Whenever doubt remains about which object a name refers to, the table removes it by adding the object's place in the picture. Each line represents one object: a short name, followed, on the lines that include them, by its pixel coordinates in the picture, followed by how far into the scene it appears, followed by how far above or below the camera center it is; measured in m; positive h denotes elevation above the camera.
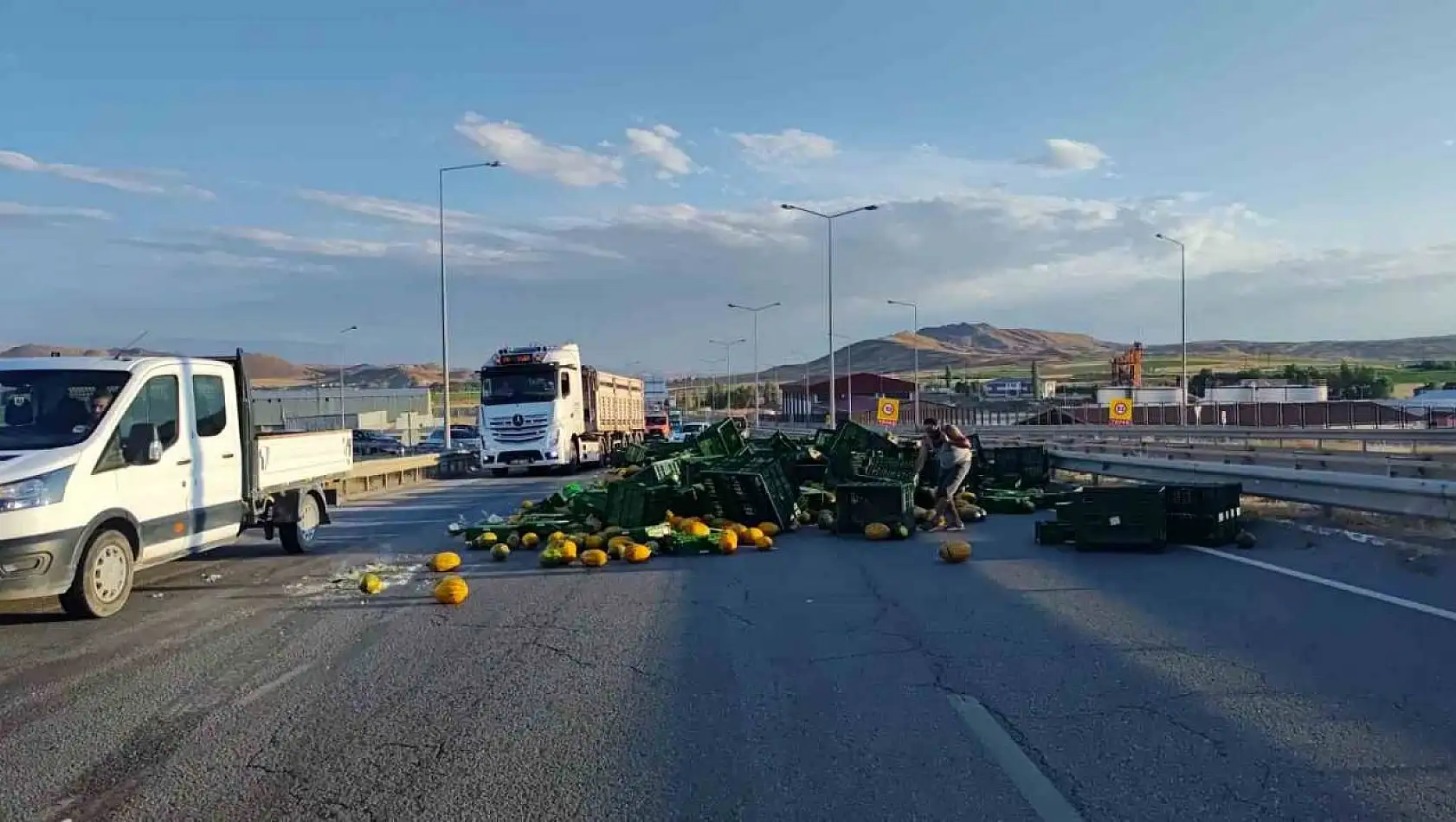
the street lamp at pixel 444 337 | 40.09 +2.32
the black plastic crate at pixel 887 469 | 17.42 -1.18
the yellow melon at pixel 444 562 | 11.81 -1.70
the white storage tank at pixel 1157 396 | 79.44 -0.43
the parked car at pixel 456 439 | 55.56 -2.10
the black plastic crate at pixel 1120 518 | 12.16 -1.40
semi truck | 31.94 -0.28
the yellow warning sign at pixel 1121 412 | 49.16 -0.95
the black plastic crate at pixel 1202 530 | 12.44 -1.57
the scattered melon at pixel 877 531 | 14.25 -1.74
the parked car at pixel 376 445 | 52.93 -2.09
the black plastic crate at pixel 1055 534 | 12.91 -1.64
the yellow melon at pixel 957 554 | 11.88 -1.70
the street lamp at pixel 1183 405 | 52.97 -0.75
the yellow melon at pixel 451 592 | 9.77 -1.67
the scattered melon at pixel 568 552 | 12.29 -1.67
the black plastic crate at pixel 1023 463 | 19.59 -1.24
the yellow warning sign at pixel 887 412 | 46.12 -0.73
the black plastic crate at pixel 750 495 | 14.96 -1.33
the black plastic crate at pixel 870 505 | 14.55 -1.45
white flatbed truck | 8.36 -0.54
